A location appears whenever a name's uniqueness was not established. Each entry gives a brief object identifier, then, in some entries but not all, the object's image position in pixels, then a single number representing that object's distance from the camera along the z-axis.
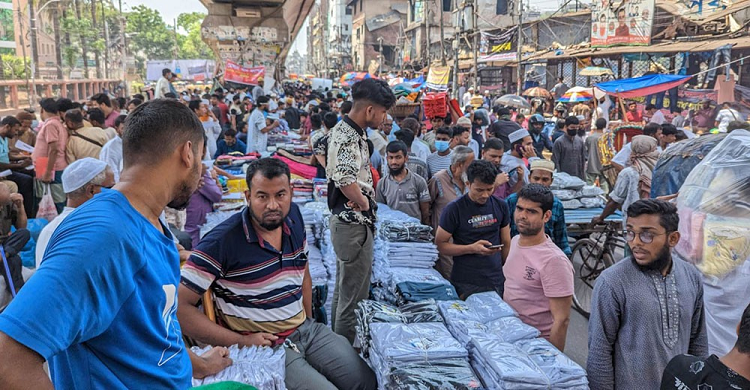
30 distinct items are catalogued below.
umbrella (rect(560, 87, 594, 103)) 18.33
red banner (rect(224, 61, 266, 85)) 18.66
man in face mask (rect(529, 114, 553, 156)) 10.67
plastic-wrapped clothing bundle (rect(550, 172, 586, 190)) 6.75
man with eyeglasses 2.71
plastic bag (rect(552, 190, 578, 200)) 6.64
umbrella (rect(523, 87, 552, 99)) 22.22
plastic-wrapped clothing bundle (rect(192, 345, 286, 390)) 2.52
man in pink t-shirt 3.28
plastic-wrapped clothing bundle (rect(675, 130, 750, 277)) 3.77
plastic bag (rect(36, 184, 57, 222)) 6.68
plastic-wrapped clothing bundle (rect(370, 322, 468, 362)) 2.62
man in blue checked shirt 4.80
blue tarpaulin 14.10
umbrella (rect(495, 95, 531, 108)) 17.36
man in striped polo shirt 2.79
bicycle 6.08
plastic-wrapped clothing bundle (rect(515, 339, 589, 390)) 2.47
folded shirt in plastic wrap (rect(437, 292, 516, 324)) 3.13
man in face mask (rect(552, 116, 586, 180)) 9.62
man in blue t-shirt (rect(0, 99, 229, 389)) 1.23
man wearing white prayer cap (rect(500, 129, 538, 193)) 6.12
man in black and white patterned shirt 3.82
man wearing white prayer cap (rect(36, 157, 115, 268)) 3.34
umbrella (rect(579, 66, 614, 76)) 19.03
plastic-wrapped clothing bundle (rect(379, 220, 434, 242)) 4.42
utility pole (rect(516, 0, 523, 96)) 22.04
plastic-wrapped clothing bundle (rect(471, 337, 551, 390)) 2.41
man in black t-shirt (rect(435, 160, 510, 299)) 4.27
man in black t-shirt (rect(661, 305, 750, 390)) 1.88
